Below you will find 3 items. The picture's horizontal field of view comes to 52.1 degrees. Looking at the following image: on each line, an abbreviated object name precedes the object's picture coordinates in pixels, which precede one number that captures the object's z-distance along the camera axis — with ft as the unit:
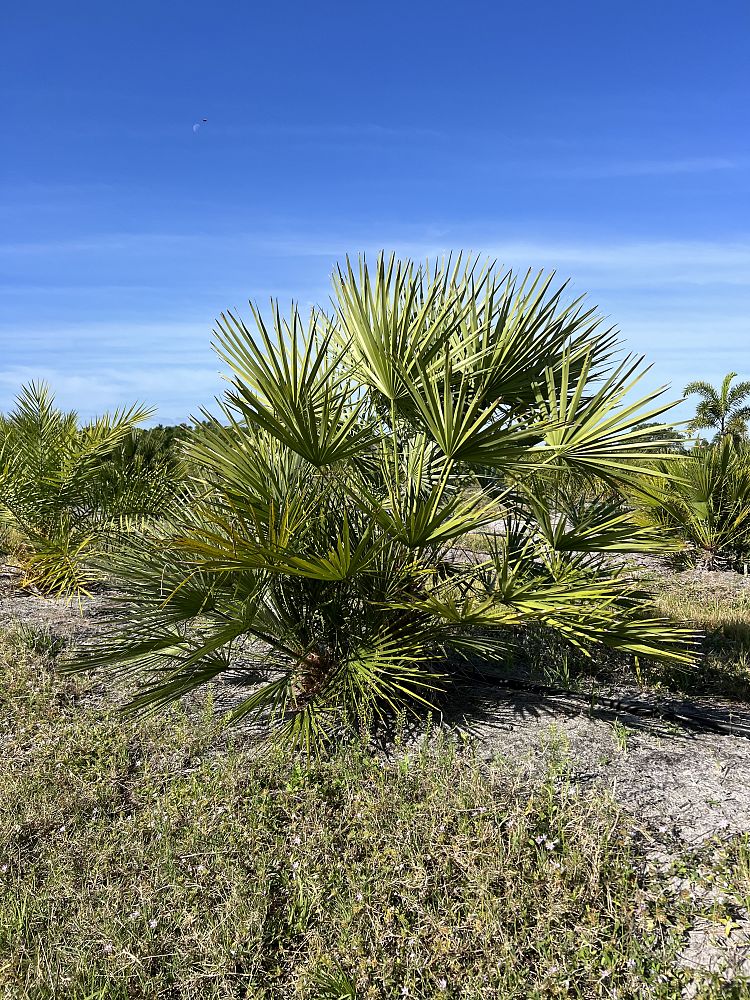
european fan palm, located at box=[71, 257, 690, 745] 13.42
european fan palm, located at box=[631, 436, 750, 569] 33.14
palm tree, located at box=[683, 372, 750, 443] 107.96
